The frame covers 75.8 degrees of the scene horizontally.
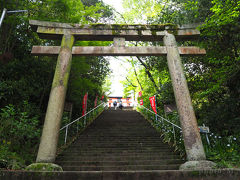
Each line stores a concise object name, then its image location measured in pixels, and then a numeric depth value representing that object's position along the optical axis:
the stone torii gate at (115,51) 4.20
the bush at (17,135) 4.78
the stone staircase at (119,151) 4.23
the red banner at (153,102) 8.63
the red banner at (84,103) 8.44
